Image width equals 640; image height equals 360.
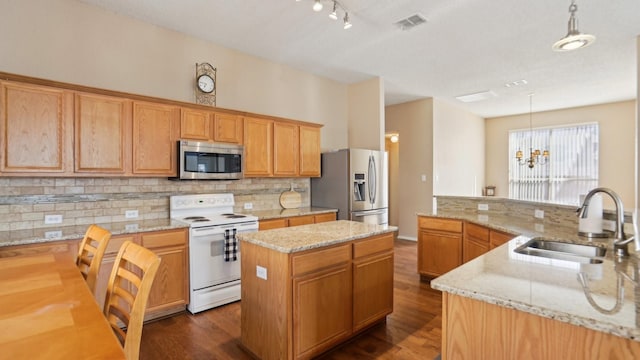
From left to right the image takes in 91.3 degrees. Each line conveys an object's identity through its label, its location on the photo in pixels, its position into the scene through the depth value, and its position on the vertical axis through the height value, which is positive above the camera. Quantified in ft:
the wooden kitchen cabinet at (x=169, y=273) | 9.27 -2.90
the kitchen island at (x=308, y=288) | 6.73 -2.60
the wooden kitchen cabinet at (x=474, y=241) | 10.59 -2.25
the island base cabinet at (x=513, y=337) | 3.25 -1.84
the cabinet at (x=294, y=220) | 12.11 -1.78
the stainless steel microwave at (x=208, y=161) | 10.77 +0.64
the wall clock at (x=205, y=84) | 12.28 +3.74
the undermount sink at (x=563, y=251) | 5.99 -1.54
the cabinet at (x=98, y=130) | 8.07 +1.51
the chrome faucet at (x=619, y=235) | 5.73 -1.10
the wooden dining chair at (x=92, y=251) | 5.66 -1.44
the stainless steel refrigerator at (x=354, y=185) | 14.83 -0.37
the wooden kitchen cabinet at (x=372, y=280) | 8.15 -2.81
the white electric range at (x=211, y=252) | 9.91 -2.43
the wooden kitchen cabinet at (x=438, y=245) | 12.07 -2.71
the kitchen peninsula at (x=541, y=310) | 3.23 -1.46
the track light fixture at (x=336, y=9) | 8.66 +5.28
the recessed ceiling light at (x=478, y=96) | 19.90 +5.35
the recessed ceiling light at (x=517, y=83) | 17.51 +5.38
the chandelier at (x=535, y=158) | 24.82 +1.55
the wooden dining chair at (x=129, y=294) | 3.57 -1.47
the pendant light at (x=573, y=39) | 6.49 +2.92
